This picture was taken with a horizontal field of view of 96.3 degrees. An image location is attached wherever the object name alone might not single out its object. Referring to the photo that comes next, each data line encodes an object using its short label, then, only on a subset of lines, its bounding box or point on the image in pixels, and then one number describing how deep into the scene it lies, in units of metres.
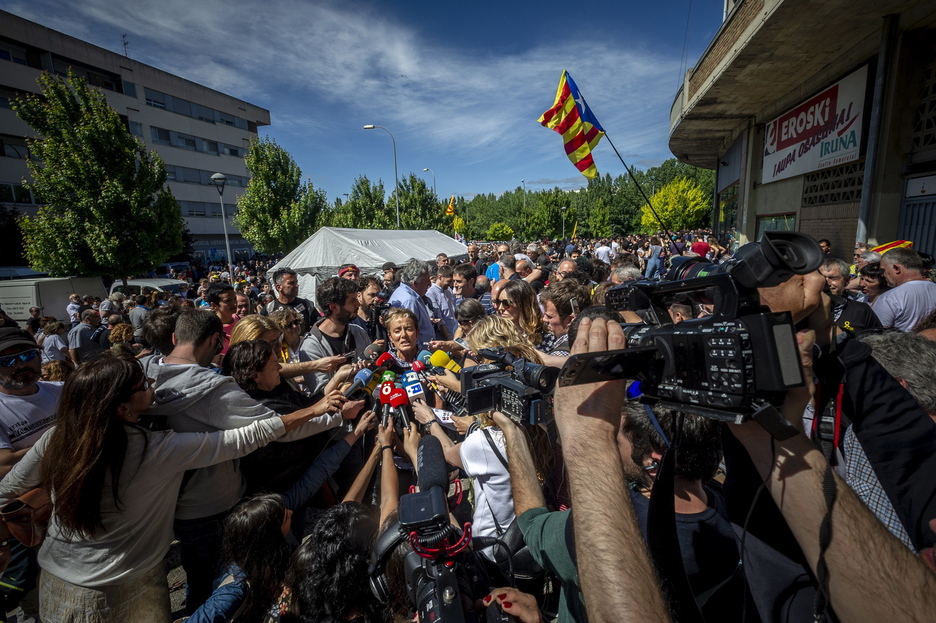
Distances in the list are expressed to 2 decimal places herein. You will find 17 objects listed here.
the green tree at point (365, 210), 34.66
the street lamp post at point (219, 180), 14.94
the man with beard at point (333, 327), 4.22
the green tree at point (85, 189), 15.04
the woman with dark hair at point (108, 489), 1.87
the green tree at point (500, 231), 50.72
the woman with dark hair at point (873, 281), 4.77
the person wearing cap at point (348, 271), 7.90
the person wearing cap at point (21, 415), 2.60
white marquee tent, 12.18
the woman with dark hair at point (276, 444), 2.71
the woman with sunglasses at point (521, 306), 4.14
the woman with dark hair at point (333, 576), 1.71
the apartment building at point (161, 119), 25.62
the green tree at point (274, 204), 23.27
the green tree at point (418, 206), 38.41
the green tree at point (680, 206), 41.78
